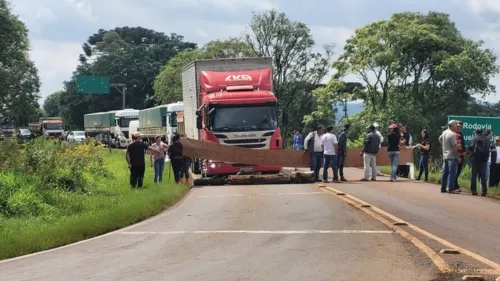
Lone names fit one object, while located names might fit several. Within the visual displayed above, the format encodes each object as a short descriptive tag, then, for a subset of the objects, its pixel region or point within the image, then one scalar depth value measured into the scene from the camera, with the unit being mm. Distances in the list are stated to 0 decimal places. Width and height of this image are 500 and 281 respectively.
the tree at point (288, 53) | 63281
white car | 68125
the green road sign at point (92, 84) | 74688
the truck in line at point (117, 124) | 68125
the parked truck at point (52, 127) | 79875
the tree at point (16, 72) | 51812
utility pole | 98938
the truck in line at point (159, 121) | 44250
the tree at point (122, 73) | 103250
